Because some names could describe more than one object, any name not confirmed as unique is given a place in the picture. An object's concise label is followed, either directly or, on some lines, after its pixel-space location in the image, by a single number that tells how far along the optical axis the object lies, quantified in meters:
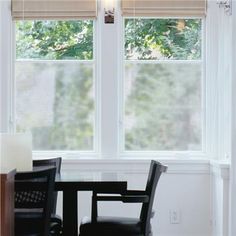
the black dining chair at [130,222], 4.66
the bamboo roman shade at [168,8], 6.54
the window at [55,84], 6.67
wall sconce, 6.52
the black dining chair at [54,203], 4.96
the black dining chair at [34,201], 4.02
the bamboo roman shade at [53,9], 6.51
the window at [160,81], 6.68
